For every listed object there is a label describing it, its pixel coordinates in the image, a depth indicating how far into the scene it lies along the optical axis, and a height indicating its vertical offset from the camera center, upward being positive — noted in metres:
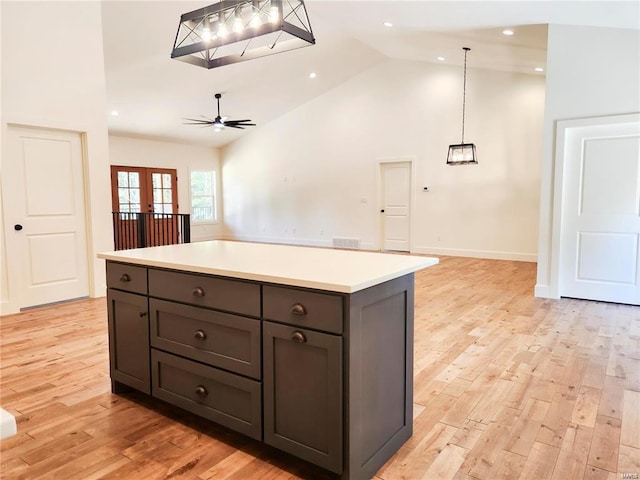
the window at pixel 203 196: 11.87 +0.24
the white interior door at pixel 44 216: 4.40 -0.11
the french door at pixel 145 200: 7.86 +0.13
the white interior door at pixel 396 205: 9.05 -0.01
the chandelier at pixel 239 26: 2.21 +0.97
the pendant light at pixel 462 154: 7.04 +0.83
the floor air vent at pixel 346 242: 9.85 -0.88
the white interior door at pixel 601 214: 4.58 -0.12
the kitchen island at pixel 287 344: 1.68 -0.62
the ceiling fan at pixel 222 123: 7.87 +1.54
